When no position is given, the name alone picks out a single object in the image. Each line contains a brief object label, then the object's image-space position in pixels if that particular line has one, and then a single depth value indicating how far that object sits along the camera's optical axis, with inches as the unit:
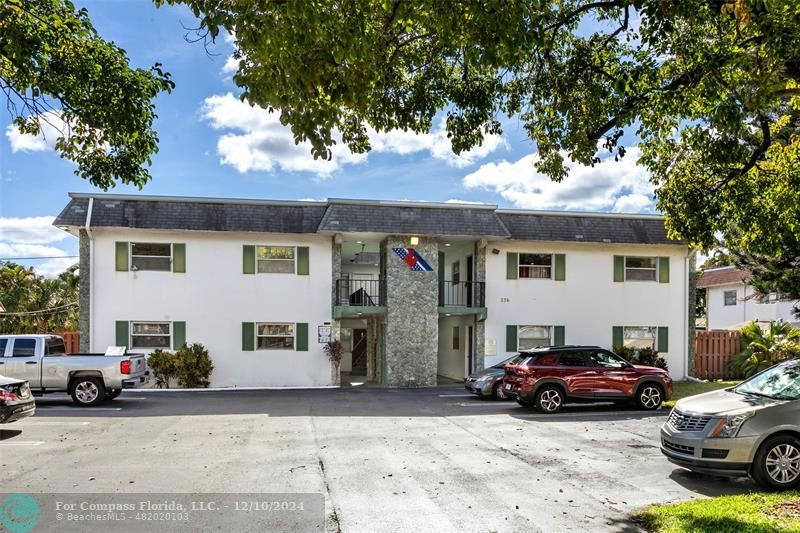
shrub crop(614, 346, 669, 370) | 870.4
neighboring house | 1266.0
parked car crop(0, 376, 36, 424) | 426.6
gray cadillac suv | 298.4
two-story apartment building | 798.5
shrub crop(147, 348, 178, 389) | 775.7
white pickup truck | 592.1
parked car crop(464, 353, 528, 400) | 677.7
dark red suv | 572.4
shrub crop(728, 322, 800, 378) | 876.0
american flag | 836.0
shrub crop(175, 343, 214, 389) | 780.0
